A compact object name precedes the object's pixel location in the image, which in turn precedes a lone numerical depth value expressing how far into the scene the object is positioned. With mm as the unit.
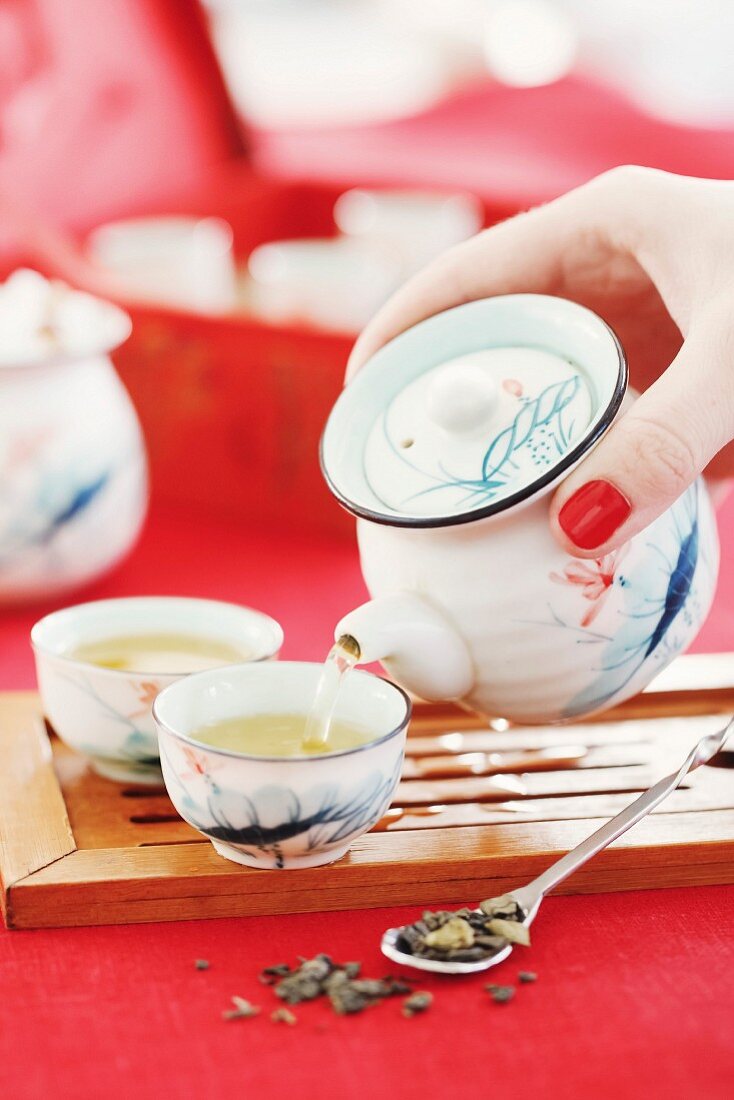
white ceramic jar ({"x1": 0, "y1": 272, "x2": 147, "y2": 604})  834
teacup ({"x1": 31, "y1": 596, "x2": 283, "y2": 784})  689
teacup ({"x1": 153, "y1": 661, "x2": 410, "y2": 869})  636
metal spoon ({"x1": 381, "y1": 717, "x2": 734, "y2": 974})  630
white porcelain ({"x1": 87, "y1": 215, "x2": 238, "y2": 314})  1212
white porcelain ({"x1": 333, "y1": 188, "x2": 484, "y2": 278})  1364
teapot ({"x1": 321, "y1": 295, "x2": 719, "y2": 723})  666
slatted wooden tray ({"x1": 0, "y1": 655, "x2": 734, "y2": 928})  653
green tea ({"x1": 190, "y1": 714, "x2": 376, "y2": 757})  667
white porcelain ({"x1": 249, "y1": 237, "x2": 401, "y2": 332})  1118
